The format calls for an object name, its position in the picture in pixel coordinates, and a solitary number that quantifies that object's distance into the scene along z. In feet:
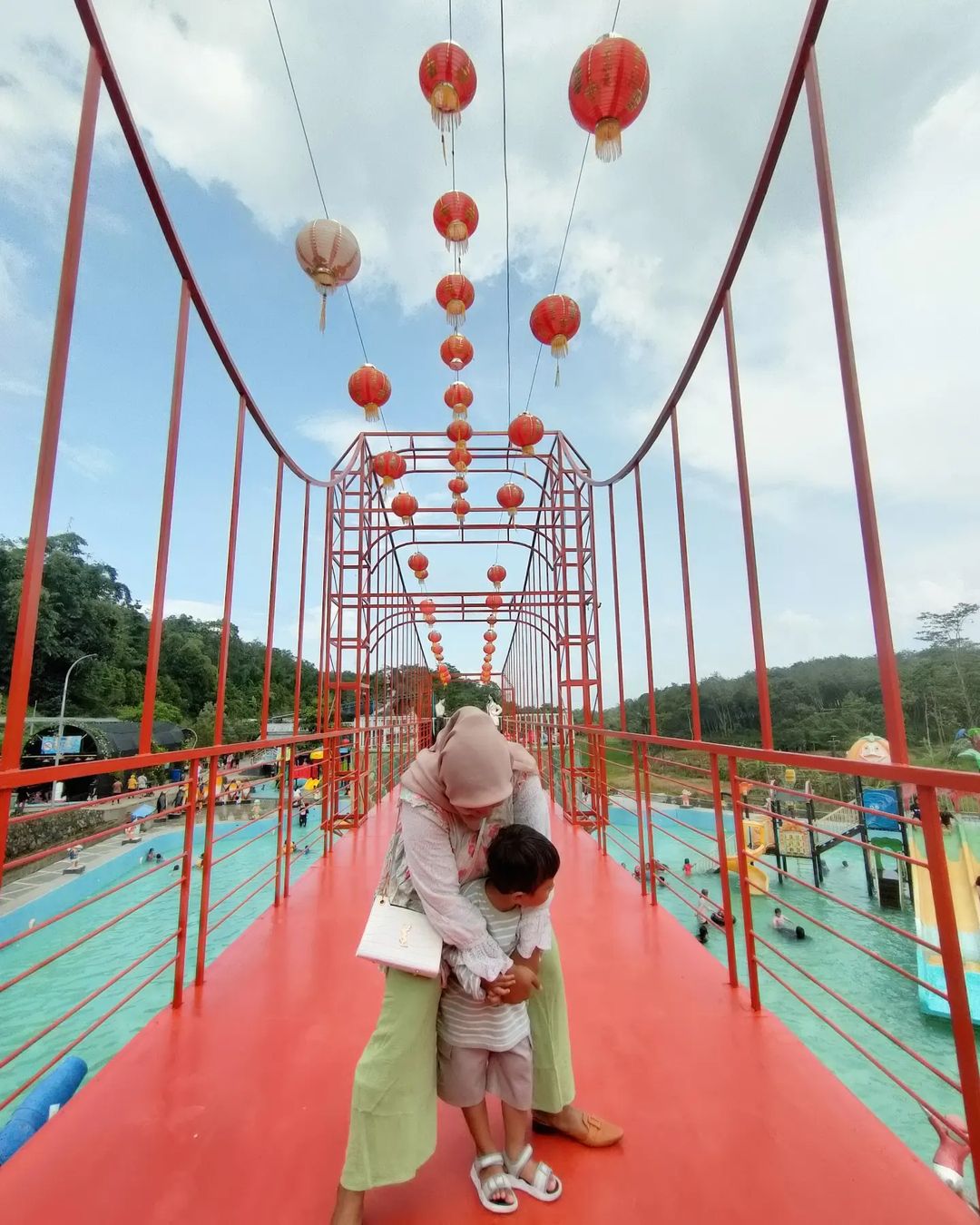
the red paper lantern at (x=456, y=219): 11.94
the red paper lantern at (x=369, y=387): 14.79
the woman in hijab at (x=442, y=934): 3.39
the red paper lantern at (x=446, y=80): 8.72
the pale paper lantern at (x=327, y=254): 9.75
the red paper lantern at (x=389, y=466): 18.60
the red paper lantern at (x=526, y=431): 17.67
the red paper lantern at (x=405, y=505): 23.17
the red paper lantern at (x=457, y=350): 15.24
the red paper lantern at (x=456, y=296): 13.67
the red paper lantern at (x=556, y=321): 12.07
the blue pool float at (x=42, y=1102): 8.01
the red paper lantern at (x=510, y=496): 21.21
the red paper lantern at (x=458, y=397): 17.54
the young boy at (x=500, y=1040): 3.53
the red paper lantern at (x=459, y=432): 18.15
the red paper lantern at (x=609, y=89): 7.39
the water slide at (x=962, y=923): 19.31
